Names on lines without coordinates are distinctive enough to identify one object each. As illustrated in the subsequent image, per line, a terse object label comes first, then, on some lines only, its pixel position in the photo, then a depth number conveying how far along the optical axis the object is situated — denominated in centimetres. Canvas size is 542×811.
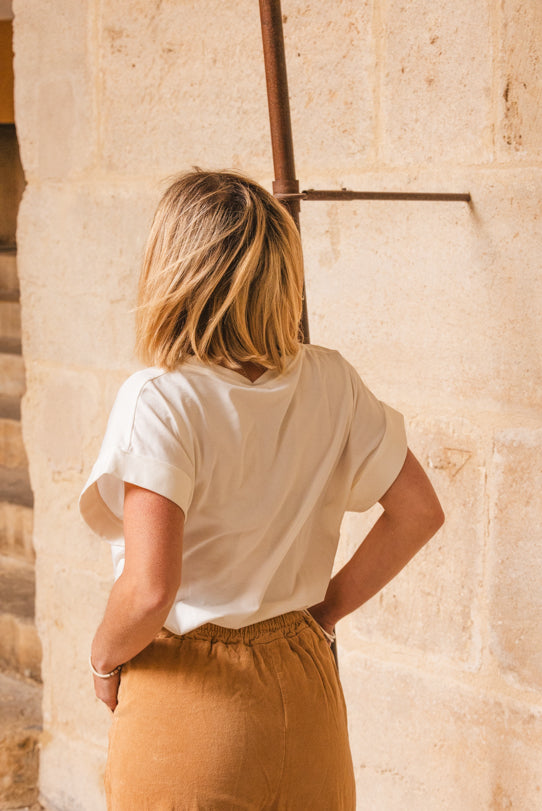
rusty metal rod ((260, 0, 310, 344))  294
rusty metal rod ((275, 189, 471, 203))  294
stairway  506
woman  267
